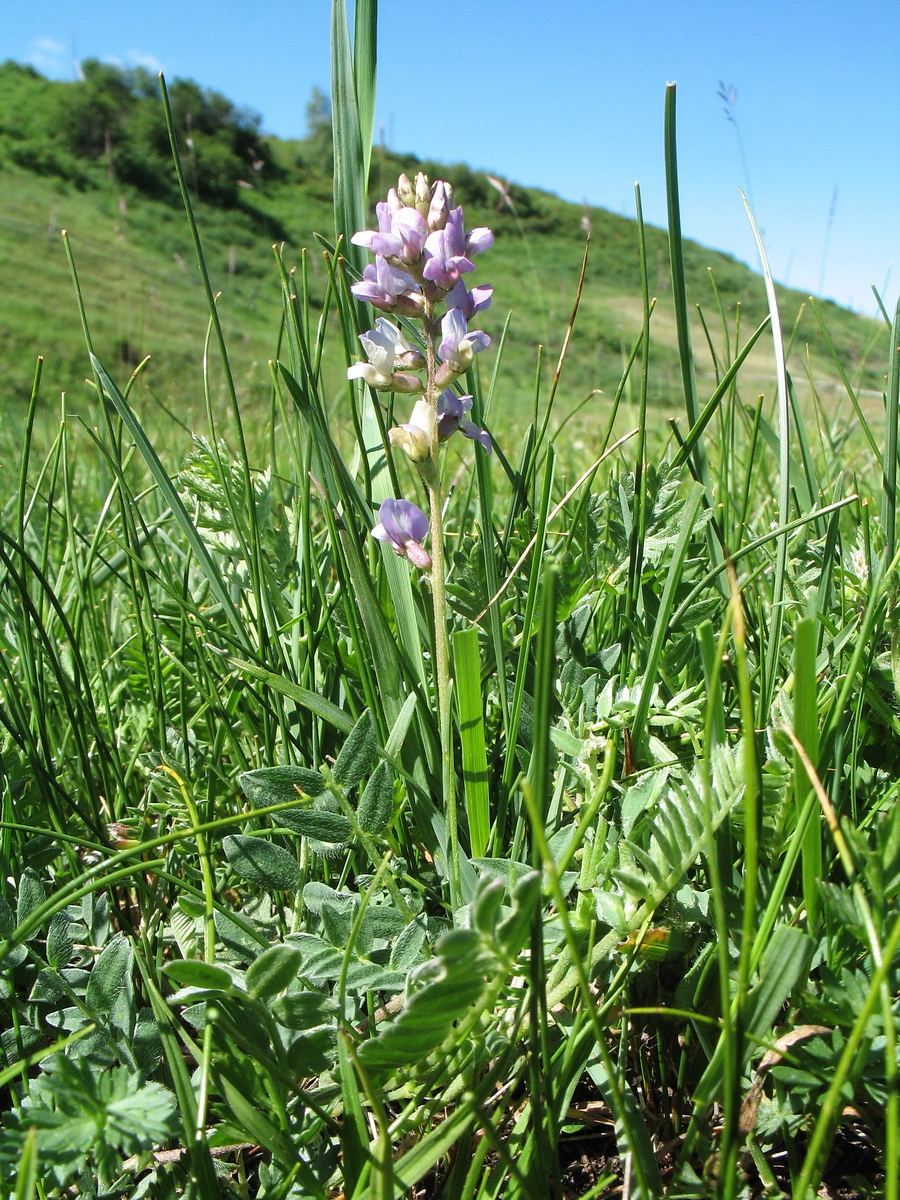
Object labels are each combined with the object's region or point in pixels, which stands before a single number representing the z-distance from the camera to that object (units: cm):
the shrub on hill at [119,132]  2258
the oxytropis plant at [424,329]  22
